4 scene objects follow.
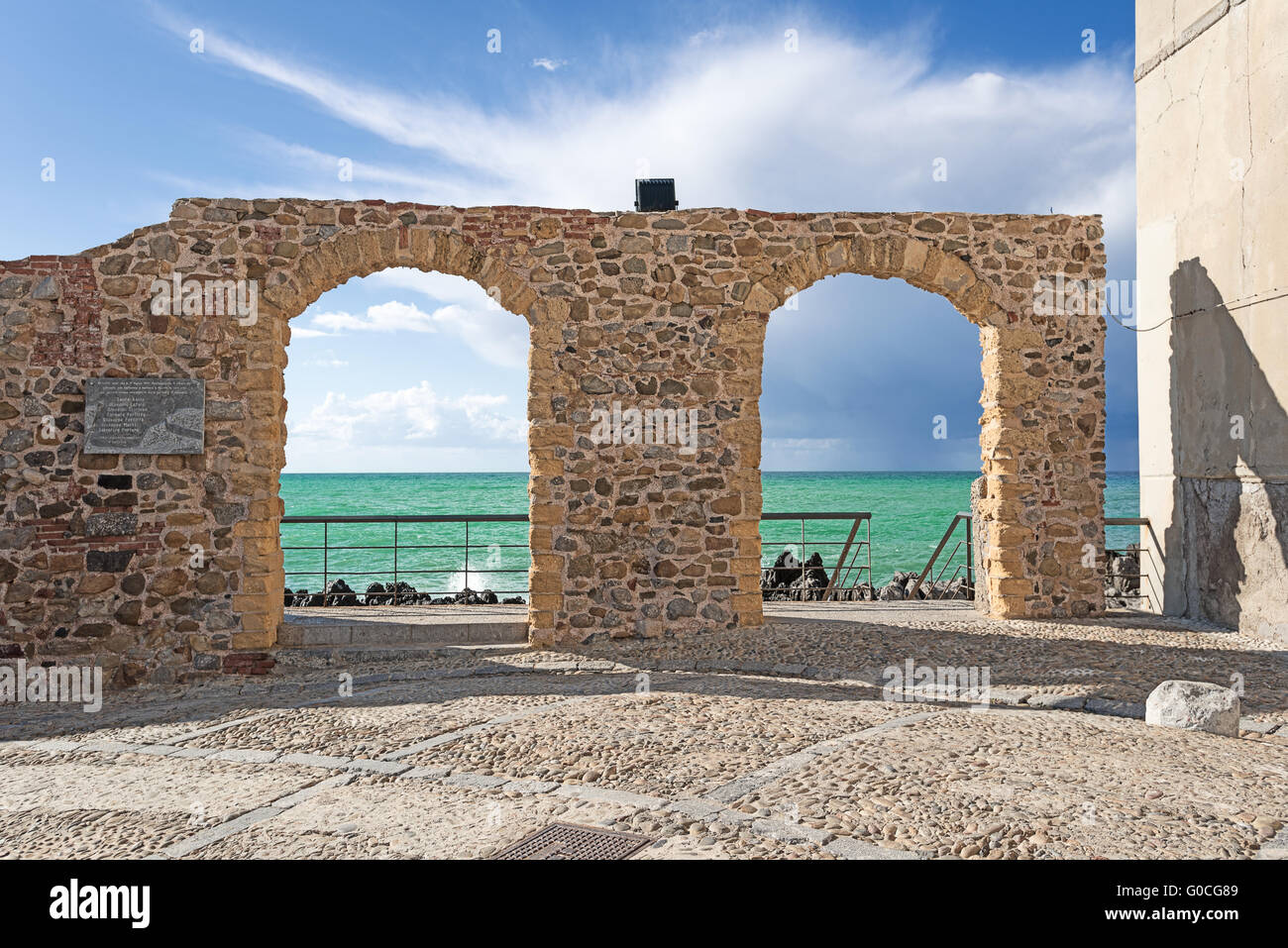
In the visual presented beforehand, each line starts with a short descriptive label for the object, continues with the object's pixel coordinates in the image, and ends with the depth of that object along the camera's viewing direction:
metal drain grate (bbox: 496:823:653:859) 2.97
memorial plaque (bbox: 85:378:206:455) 7.18
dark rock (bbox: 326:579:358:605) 11.42
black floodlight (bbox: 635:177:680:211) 7.92
